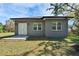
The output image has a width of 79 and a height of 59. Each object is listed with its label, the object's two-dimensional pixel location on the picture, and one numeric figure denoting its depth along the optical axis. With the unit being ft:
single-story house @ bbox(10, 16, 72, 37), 14.57
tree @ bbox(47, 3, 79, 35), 12.03
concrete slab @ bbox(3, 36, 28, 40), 13.08
